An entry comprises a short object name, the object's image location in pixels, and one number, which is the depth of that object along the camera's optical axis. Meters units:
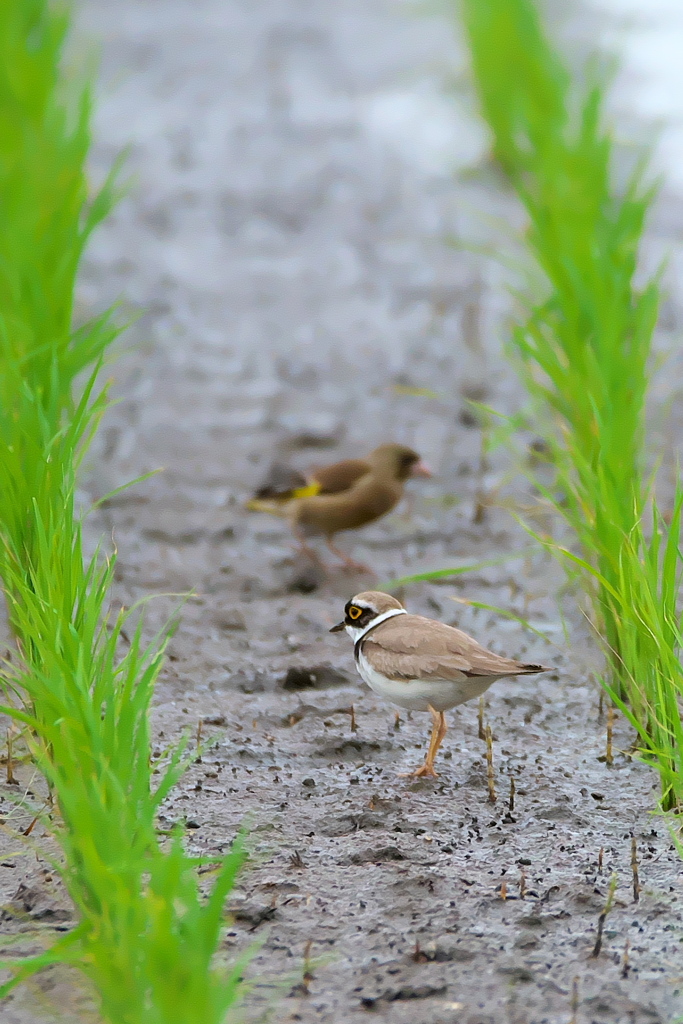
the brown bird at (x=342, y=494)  9.33
